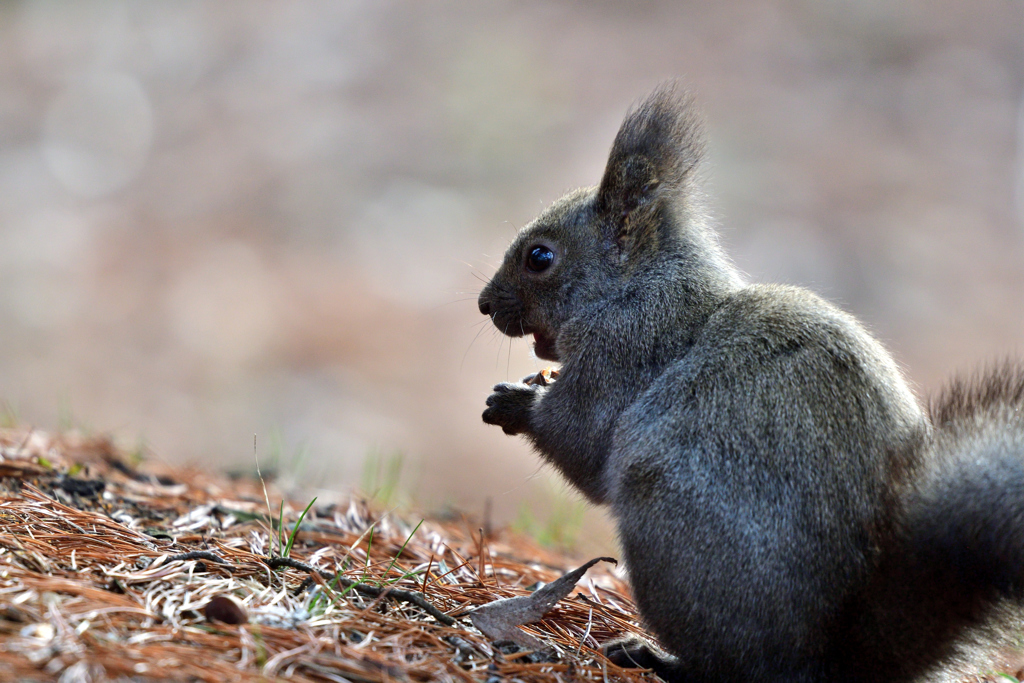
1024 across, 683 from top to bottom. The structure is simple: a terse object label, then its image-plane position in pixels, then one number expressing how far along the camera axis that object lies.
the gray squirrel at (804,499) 4.14
